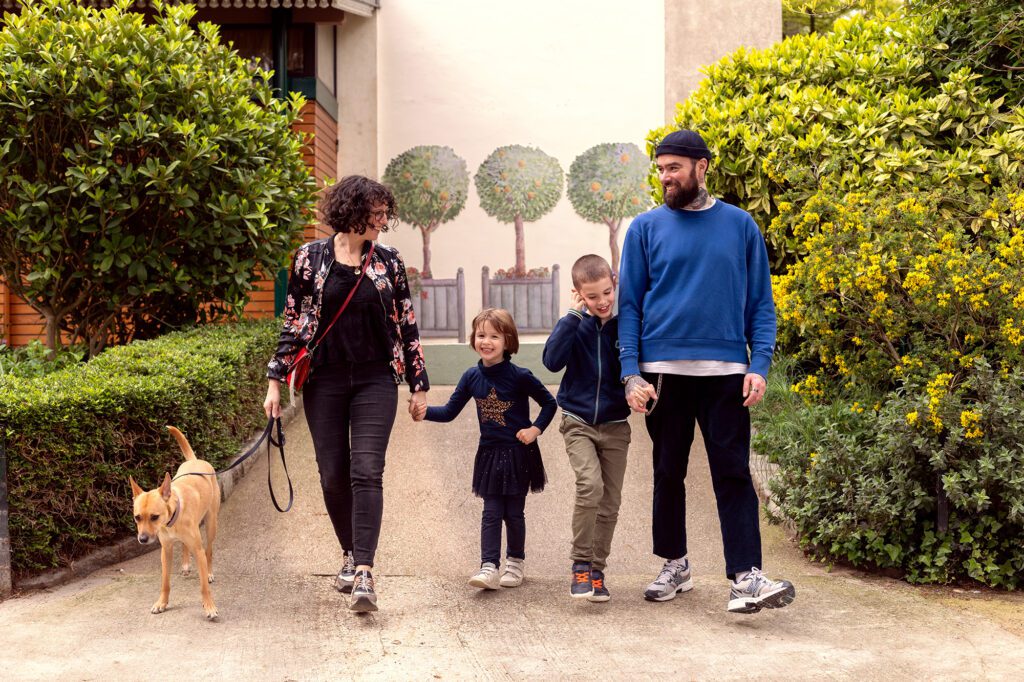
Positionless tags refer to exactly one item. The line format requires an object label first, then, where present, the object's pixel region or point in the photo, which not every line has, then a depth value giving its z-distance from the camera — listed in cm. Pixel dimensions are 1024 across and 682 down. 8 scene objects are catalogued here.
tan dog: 480
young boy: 509
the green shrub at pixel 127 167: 829
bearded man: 477
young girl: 535
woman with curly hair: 498
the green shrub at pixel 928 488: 539
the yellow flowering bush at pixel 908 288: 610
